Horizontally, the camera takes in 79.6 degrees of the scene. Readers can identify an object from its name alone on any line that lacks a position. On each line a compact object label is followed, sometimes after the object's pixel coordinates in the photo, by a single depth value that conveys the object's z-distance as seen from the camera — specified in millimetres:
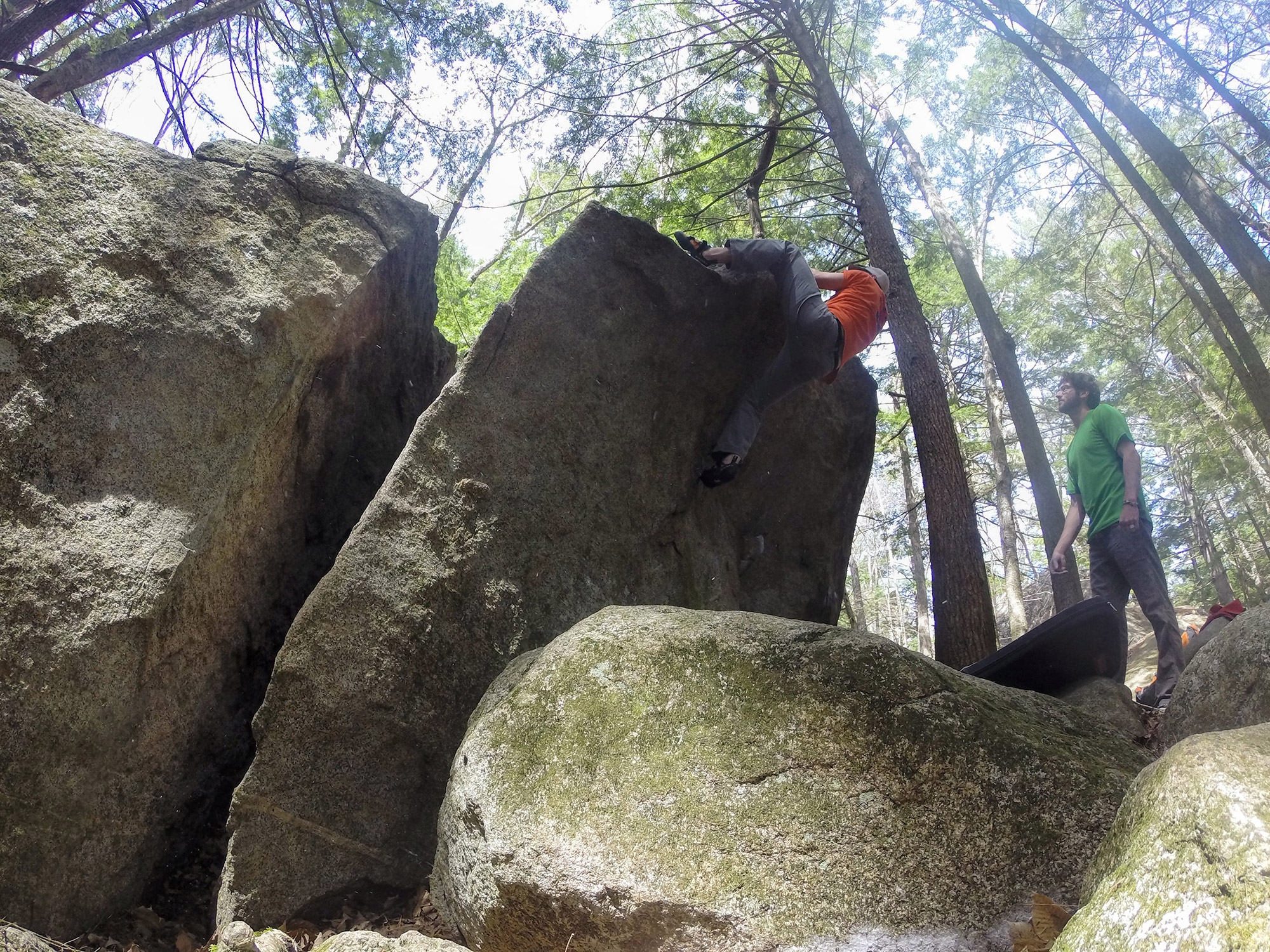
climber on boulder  4859
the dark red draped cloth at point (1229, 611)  6285
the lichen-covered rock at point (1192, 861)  1436
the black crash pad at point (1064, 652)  4098
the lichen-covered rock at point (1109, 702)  3654
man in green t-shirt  4738
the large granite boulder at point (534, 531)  3135
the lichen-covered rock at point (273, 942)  2406
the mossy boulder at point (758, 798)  2133
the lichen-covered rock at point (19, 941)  2090
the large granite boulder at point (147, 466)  2912
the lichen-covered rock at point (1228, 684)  2734
